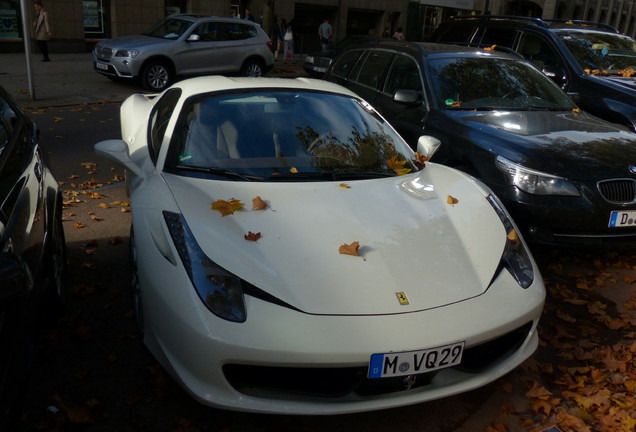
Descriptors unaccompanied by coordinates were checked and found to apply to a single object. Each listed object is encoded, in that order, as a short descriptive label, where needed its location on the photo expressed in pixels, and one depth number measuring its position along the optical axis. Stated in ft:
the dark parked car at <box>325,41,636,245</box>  15.06
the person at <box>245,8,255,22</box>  65.63
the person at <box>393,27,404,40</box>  80.41
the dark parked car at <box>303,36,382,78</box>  33.45
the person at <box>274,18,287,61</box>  72.88
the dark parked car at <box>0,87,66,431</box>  7.10
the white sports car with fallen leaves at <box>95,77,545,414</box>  8.33
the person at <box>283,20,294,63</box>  69.15
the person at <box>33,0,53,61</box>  54.13
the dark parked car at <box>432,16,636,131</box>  24.14
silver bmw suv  43.09
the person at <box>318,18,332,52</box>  74.74
